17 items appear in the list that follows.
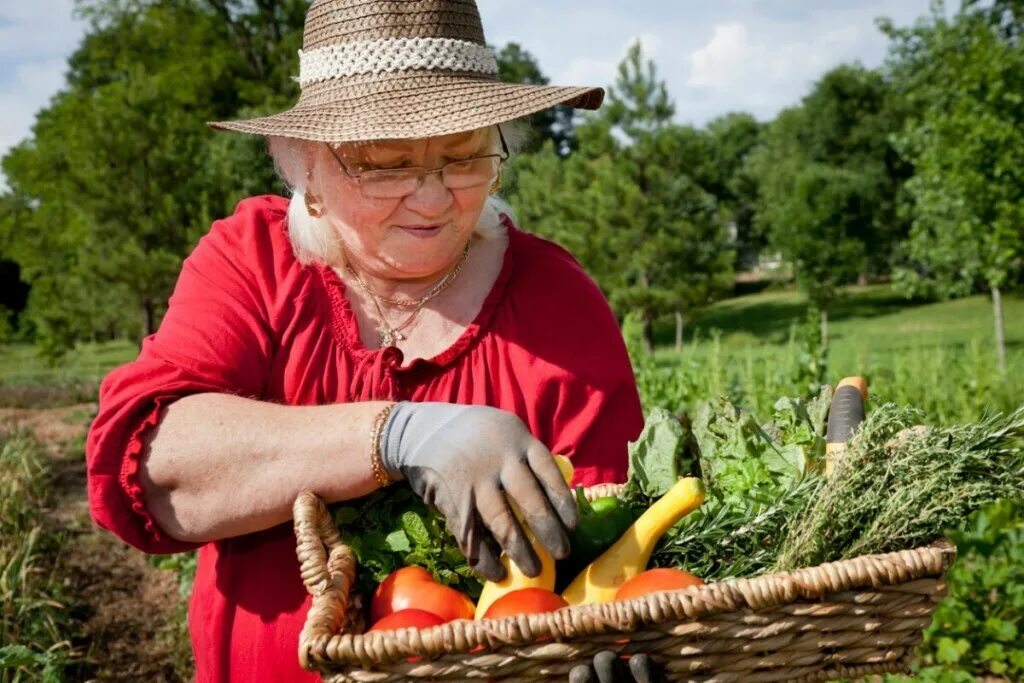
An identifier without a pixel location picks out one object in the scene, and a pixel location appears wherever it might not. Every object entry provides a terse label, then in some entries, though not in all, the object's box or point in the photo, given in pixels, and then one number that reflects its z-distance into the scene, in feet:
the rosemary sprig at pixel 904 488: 5.26
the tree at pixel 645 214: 81.41
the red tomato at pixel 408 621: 5.03
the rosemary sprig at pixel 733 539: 5.49
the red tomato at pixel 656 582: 4.93
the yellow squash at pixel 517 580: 5.18
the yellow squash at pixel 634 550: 5.36
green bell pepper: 5.52
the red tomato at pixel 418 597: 5.35
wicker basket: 4.44
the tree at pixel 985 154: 38.96
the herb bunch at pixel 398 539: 5.77
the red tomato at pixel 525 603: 4.87
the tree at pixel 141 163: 45.42
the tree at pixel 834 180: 92.58
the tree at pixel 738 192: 159.43
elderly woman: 5.77
